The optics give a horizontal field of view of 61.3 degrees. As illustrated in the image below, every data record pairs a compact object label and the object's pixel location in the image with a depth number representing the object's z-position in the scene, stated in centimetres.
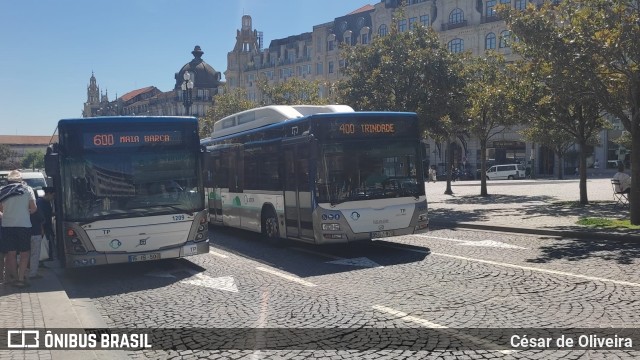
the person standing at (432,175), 5302
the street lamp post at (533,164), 5594
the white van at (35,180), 2161
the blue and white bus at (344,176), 1065
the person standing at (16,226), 850
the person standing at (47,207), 992
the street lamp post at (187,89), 2642
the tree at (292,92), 3897
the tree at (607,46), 1219
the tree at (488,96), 1906
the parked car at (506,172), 5481
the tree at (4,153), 11548
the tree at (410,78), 2020
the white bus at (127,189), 915
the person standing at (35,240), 897
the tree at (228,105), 4628
